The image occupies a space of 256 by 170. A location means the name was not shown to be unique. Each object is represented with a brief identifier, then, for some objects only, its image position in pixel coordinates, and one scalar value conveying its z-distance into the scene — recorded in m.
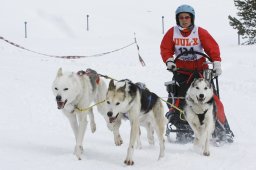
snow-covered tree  41.81
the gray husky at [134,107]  8.73
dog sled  11.52
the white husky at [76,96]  9.24
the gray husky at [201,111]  10.36
